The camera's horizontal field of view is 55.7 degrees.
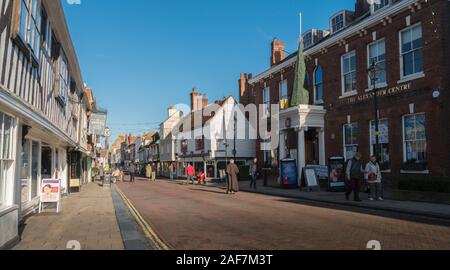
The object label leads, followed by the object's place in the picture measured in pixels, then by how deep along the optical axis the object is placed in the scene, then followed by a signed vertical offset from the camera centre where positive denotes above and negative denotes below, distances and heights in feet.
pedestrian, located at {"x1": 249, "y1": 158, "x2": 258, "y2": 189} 87.13 -3.05
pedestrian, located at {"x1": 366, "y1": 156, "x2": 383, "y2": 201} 53.83 -2.20
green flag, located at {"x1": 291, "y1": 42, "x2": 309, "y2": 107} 89.97 +15.41
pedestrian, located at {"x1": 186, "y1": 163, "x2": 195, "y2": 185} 121.76 -3.47
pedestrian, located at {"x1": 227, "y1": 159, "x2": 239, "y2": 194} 73.46 -3.38
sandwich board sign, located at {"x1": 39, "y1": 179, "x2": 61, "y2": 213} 45.14 -3.26
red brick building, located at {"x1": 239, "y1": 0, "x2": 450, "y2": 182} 62.64 +11.68
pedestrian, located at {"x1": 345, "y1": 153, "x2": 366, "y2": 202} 53.47 -2.00
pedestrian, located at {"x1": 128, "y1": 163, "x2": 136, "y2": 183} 147.62 -3.98
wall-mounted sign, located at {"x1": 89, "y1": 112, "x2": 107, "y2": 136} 139.77 +11.96
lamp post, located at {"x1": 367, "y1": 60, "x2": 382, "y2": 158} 57.77 +11.49
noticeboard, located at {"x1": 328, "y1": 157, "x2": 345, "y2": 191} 71.51 -3.17
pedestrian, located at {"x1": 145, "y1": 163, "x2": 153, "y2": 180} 190.15 -5.63
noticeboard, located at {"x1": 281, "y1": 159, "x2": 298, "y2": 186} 82.69 -3.37
